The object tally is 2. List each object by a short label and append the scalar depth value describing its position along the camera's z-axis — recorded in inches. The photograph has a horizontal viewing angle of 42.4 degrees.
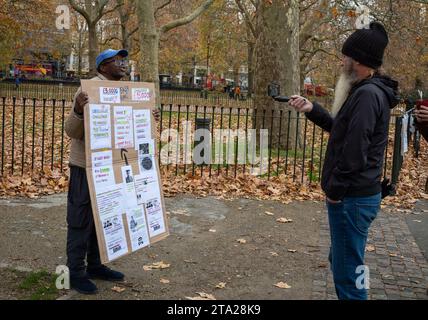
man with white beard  138.1
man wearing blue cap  187.2
